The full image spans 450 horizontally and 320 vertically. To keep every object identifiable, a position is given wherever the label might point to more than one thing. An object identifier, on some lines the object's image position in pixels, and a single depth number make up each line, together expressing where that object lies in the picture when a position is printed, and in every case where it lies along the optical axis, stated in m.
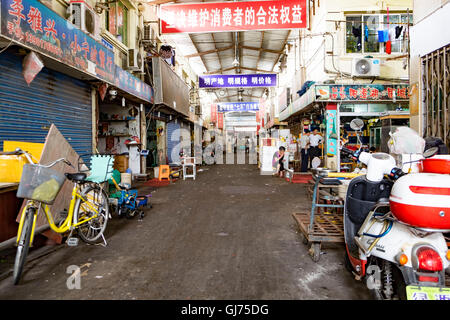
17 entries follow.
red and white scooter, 2.09
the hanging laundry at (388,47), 11.01
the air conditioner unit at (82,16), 7.19
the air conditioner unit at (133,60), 10.98
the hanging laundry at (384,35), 10.72
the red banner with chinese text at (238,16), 8.27
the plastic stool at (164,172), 11.76
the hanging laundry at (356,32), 11.65
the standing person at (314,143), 12.46
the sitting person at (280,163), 13.68
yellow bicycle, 3.16
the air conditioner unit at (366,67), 11.59
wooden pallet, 3.69
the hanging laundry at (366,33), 12.09
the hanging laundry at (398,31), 10.56
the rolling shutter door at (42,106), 5.56
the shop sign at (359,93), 11.52
